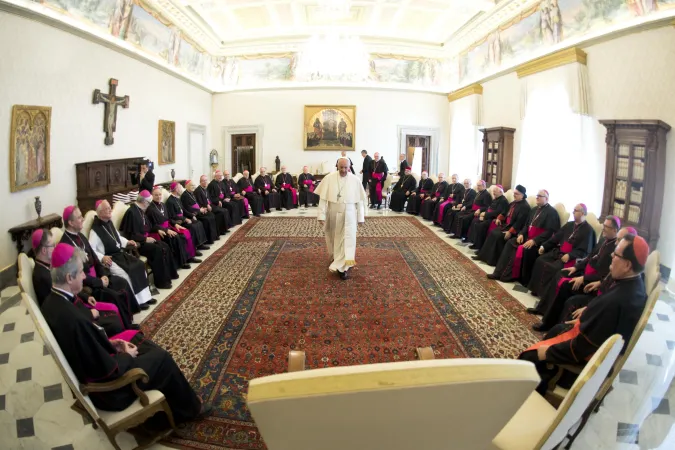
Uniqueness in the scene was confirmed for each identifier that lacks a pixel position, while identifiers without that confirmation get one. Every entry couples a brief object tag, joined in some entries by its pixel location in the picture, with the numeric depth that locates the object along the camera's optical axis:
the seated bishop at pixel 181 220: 8.15
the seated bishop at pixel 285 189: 14.48
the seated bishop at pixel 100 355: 2.77
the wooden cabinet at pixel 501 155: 11.76
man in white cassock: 7.03
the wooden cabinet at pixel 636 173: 6.85
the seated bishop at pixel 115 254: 5.59
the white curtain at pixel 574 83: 8.77
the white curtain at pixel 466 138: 14.45
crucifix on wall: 9.68
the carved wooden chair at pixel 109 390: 2.59
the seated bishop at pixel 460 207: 10.45
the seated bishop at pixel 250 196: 12.91
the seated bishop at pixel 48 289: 3.89
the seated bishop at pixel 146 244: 6.50
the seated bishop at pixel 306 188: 15.10
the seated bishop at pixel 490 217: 8.72
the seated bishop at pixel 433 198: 12.27
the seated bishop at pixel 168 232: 7.17
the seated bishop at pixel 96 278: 4.76
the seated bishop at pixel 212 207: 9.84
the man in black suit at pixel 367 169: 14.68
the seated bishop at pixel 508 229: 7.68
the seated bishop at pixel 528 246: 6.80
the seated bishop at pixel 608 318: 3.10
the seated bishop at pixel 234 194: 11.80
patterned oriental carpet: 4.04
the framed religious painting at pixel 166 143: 12.73
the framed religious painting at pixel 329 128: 17.72
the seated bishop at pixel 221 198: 11.02
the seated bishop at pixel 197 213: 9.00
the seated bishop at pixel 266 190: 13.62
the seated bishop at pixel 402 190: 14.05
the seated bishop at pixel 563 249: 5.89
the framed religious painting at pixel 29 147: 6.69
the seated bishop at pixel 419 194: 13.24
